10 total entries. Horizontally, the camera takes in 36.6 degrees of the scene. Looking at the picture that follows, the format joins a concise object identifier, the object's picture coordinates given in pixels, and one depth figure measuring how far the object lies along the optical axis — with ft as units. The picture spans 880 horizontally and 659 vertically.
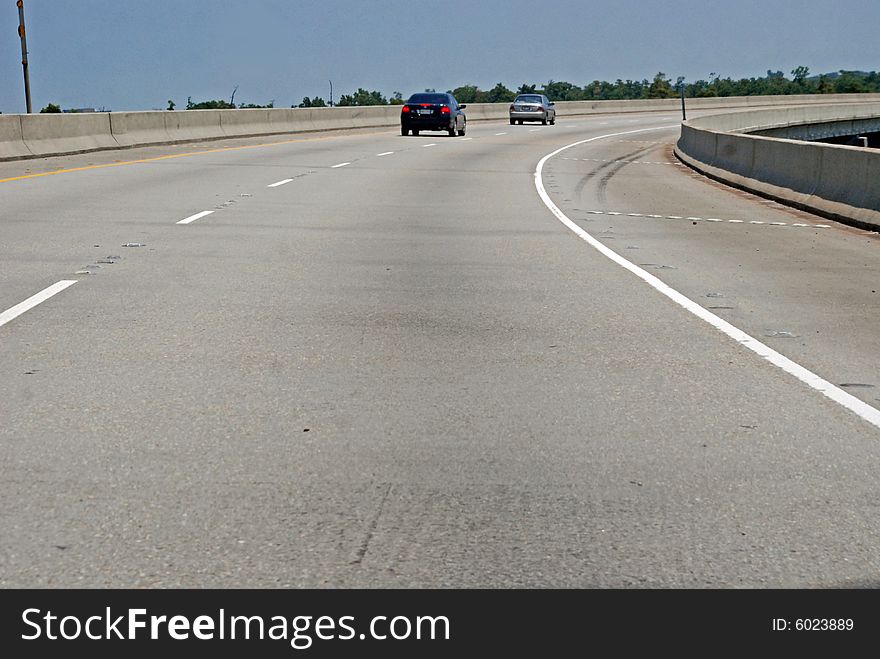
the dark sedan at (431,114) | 164.96
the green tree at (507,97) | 618.64
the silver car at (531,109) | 226.38
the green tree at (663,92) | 570.37
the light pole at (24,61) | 142.00
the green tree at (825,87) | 587.35
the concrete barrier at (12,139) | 102.56
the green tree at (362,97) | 445.62
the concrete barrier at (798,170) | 61.21
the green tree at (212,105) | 346.13
